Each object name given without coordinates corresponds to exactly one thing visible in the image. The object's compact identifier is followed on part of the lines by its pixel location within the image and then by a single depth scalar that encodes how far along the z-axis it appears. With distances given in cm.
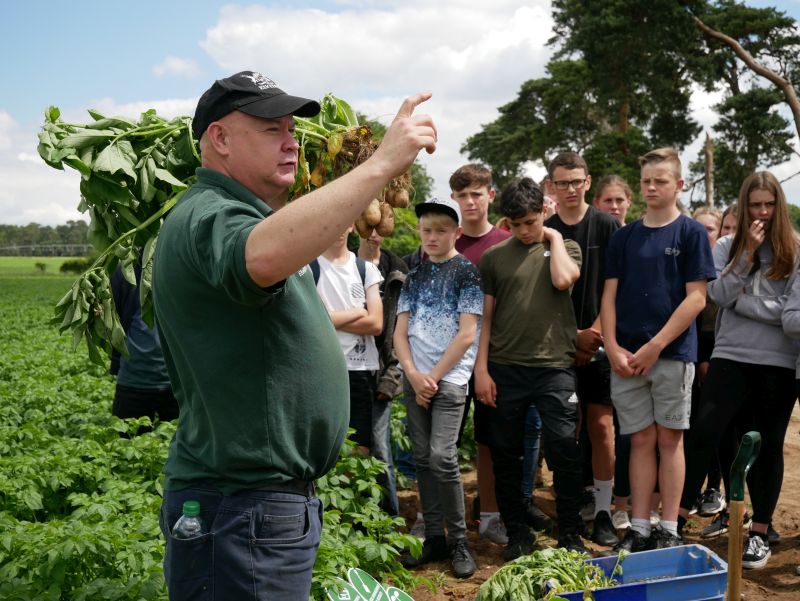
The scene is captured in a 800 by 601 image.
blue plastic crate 344
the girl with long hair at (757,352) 480
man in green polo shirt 214
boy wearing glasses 546
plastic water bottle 223
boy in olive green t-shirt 499
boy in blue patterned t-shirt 496
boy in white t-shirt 524
